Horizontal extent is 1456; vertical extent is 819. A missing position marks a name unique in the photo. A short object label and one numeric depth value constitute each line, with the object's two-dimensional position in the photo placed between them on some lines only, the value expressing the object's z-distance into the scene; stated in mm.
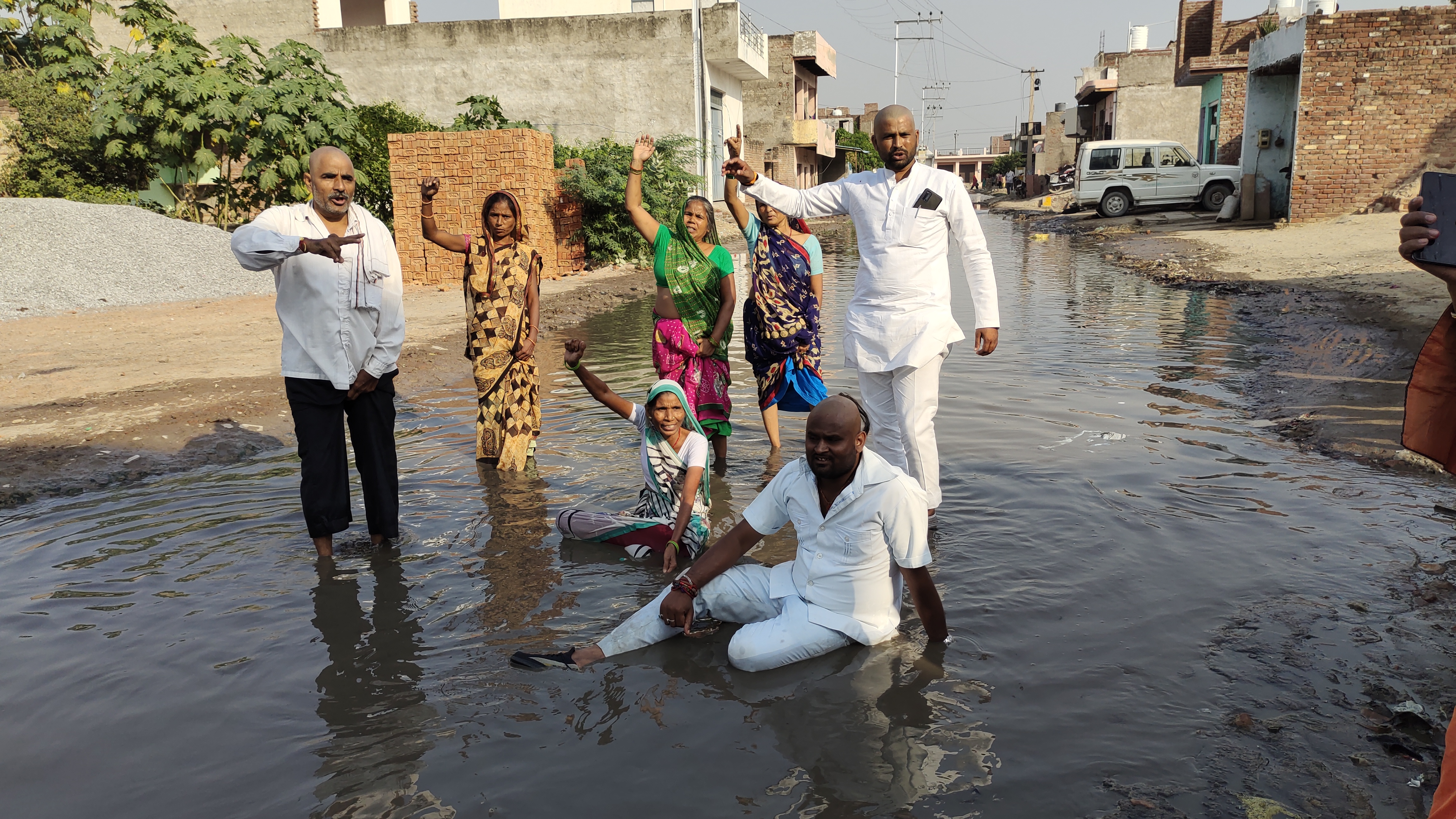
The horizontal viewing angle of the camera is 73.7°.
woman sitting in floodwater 4715
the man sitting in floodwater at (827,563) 3348
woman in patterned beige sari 6184
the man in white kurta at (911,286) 4570
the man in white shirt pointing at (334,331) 4402
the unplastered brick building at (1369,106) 17391
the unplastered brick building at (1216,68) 29172
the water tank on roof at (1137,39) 49406
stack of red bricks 15969
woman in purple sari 6258
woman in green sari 5871
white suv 26078
